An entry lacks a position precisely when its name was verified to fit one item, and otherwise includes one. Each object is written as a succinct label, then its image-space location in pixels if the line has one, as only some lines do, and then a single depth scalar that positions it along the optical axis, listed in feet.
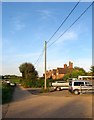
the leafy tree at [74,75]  89.20
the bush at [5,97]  25.30
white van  39.13
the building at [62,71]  120.79
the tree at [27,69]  92.58
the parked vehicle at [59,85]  52.16
